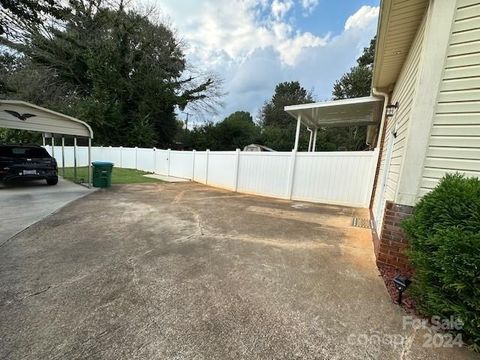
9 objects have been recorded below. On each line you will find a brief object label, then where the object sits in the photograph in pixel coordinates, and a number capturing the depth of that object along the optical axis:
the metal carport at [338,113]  7.28
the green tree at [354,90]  22.34
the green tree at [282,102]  35.81
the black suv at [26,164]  7.90
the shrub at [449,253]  1.87
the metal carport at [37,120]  6.73
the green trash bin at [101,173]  9.16
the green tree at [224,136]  27.08
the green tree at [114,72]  19.47
